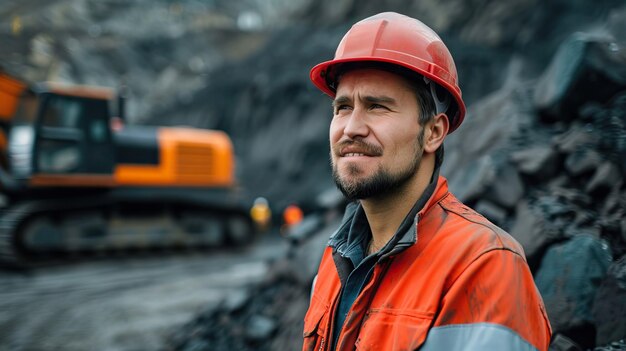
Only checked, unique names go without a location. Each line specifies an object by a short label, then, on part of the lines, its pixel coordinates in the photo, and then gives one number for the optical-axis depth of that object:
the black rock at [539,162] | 3.76
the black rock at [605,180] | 3.14
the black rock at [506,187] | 3.70
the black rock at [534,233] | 2.90
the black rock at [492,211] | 3.58
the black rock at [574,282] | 2.48
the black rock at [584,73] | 3.75
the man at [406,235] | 1.32
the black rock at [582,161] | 3.43
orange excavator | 9.41
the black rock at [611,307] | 2.29
